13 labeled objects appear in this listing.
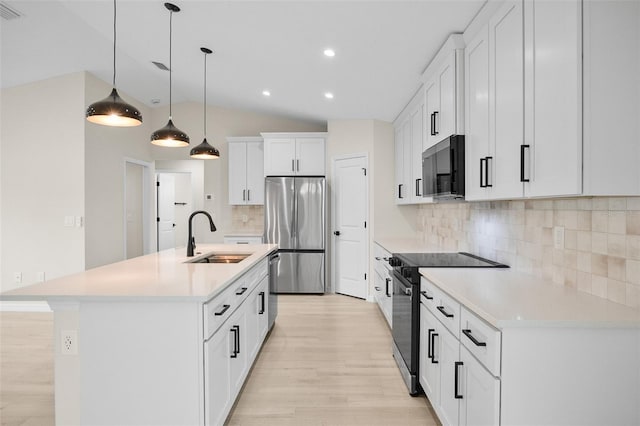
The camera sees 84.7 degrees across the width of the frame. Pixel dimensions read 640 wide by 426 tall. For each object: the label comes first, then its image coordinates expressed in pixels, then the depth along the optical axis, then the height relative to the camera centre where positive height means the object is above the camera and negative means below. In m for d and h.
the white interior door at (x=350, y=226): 5.25 -0.20
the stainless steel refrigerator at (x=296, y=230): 5.44 -0.27
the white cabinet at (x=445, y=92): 2.50 +0.95
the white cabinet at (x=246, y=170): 6.12 +0.74
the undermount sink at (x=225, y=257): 3.35 -0.43
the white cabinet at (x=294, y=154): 5.71 +0.96
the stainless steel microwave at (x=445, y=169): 2.46 +0.34
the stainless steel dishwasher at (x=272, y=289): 3.67 -0.82
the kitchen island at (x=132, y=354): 1.75 -0.71
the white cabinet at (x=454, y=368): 1.42 -0.76
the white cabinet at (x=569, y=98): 1.35 +0.48
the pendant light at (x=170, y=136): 2.94 +0.64
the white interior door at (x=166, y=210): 7.41 +0.05
